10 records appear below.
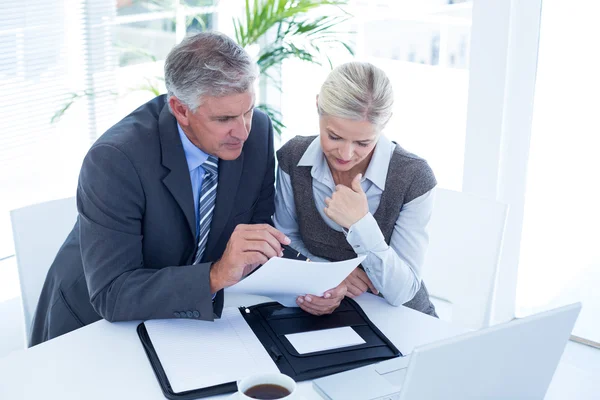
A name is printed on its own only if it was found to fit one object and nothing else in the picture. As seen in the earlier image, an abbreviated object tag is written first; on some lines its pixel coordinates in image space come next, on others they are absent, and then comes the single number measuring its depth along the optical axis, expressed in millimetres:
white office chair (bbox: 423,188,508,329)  1999
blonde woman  1763
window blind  2645
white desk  1327
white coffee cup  1172
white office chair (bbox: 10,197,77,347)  1899
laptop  986
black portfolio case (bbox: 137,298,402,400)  1386
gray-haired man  1572
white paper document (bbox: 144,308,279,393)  1367
